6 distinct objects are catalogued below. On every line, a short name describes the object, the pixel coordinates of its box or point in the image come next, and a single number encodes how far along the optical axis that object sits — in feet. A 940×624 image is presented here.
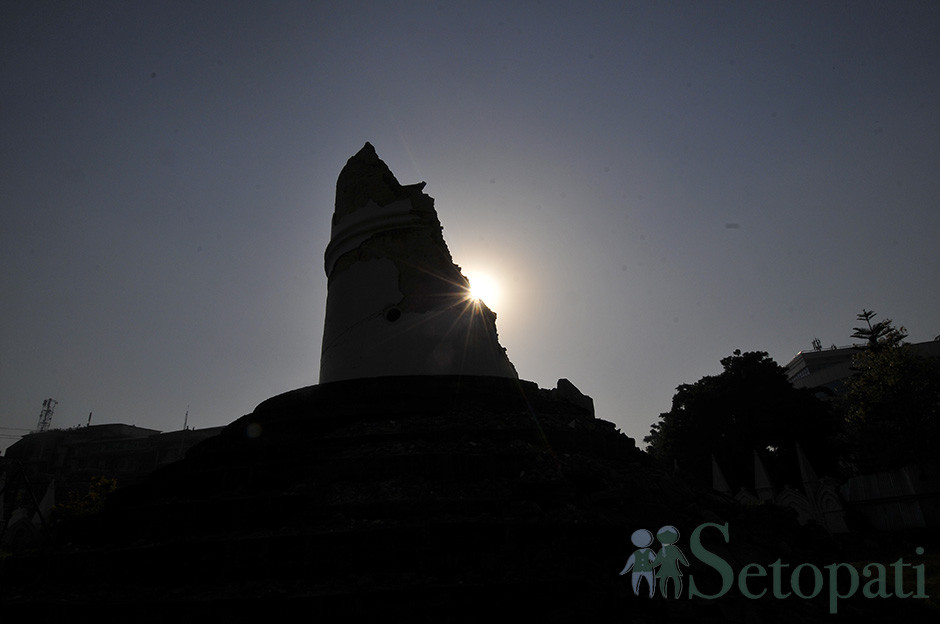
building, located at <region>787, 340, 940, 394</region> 151.07
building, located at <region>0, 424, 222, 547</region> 119.14
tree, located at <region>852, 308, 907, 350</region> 81.46
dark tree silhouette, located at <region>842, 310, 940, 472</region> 59.52
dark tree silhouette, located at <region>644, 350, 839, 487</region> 88.58
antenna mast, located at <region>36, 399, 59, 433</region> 186.21
